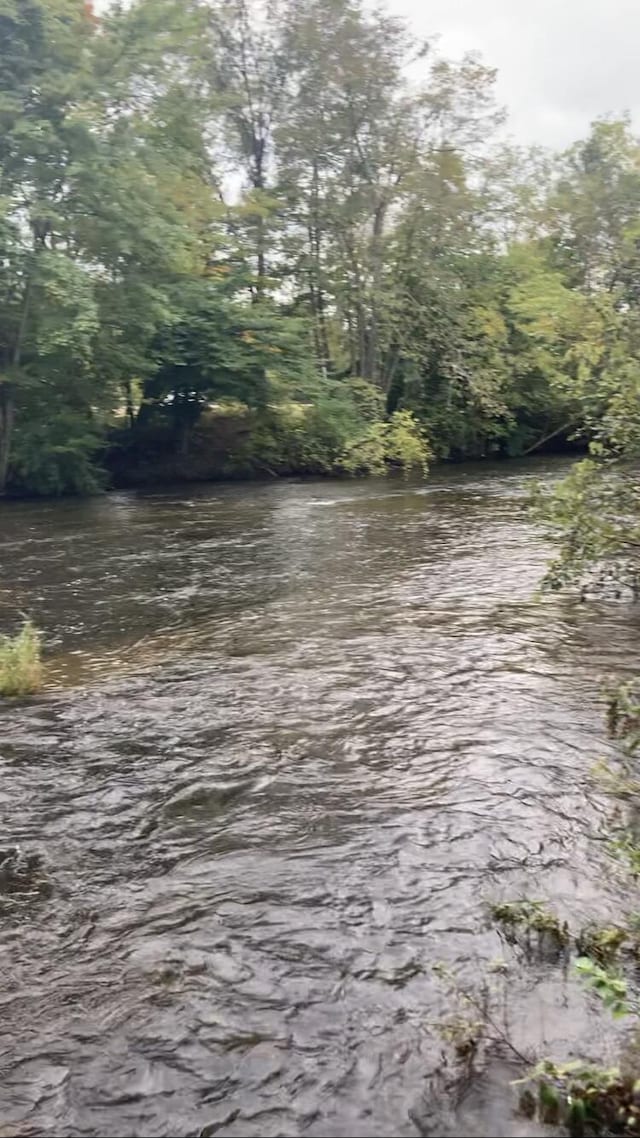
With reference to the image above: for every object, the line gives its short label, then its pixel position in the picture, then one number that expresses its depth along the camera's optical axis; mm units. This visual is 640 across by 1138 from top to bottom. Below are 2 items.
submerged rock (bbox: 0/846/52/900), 4652
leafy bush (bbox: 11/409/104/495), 24109
